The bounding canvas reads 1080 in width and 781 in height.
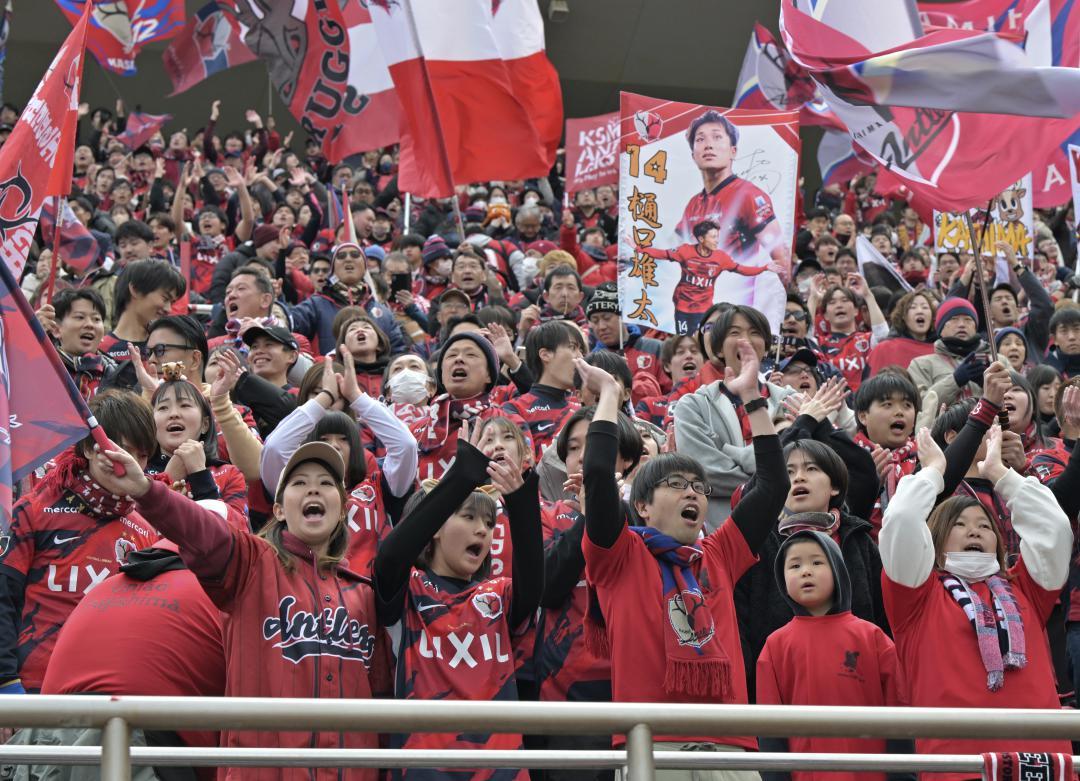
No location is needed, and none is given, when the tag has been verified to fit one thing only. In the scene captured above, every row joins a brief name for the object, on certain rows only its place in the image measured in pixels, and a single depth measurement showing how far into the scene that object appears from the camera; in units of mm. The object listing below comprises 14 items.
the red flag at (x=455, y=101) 9344
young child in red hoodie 4676
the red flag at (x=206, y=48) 14742
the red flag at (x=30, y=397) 4055
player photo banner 8328
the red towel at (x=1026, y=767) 3219
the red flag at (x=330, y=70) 10562
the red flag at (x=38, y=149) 5730
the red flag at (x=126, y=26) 13961
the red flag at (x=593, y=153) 15789
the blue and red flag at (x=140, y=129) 17125
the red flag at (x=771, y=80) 15562
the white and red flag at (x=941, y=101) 6141
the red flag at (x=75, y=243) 9859
